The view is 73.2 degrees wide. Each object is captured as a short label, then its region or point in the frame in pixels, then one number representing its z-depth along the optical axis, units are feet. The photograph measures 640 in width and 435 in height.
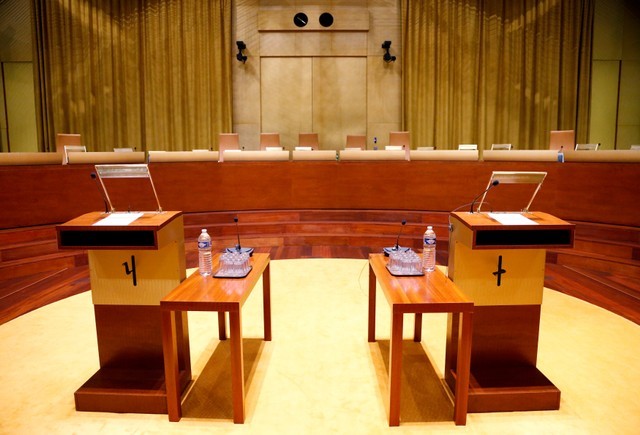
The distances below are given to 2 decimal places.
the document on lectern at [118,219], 6.24
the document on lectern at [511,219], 6.17
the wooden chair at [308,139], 22.13
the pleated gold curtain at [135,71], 25.90
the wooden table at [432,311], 5.67
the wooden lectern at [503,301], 6.18
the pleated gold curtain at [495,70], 25.98
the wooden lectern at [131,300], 6.20
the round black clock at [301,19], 26.63
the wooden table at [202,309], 5.76
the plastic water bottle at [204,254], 6.82
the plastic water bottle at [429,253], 7.03
